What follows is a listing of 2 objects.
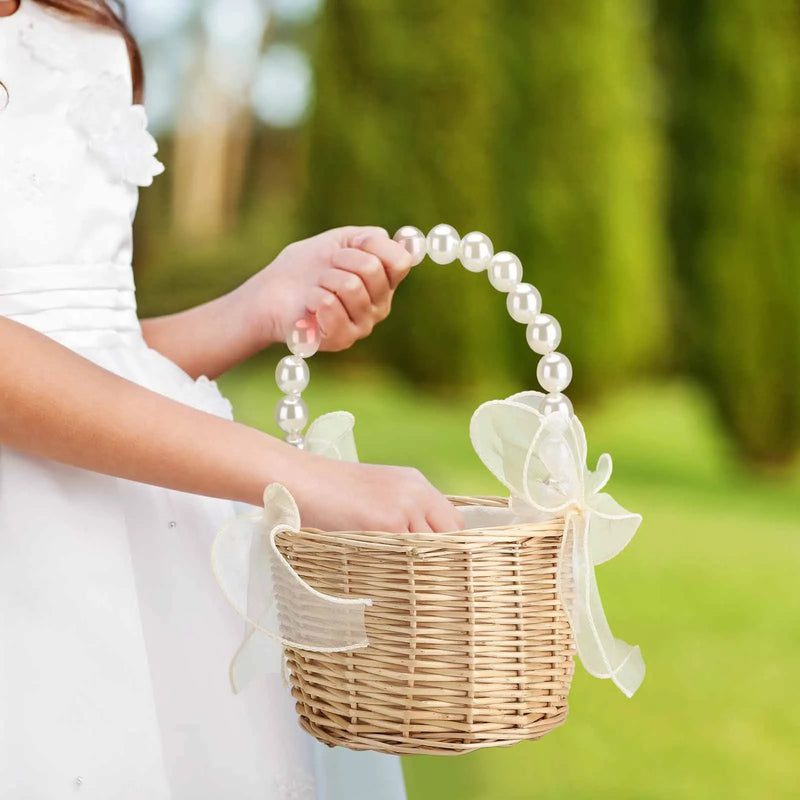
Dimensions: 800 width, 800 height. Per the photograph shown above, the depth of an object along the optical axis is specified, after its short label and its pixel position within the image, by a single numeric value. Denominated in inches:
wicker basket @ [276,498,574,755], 56.6
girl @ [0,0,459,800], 57.1
